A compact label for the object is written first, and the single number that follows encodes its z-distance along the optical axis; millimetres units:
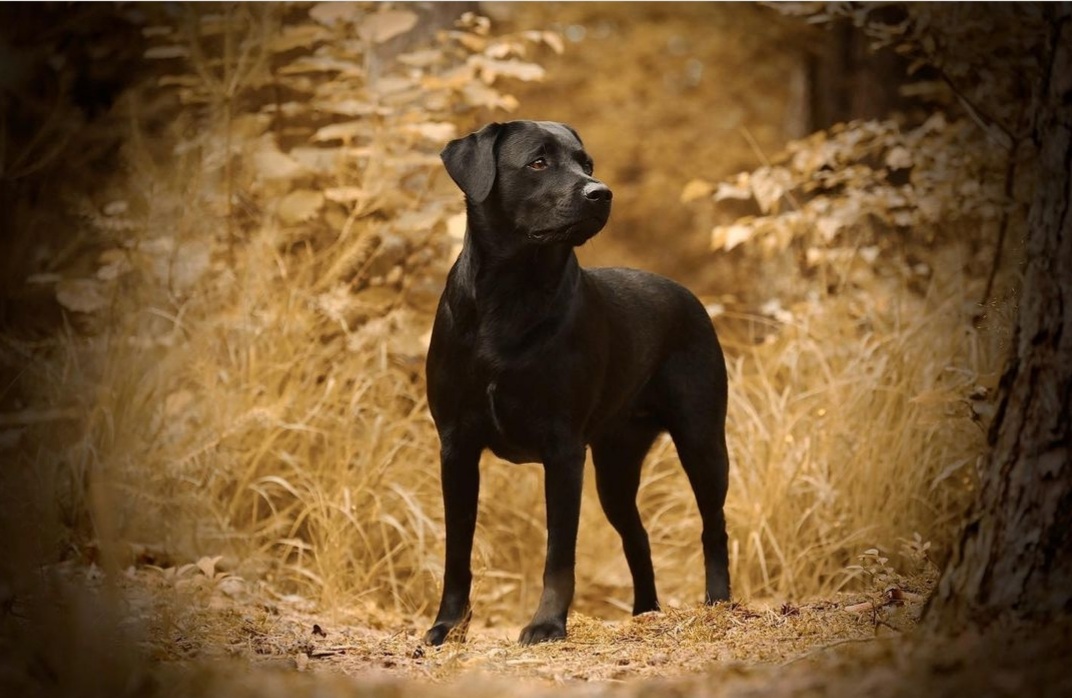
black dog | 6668
